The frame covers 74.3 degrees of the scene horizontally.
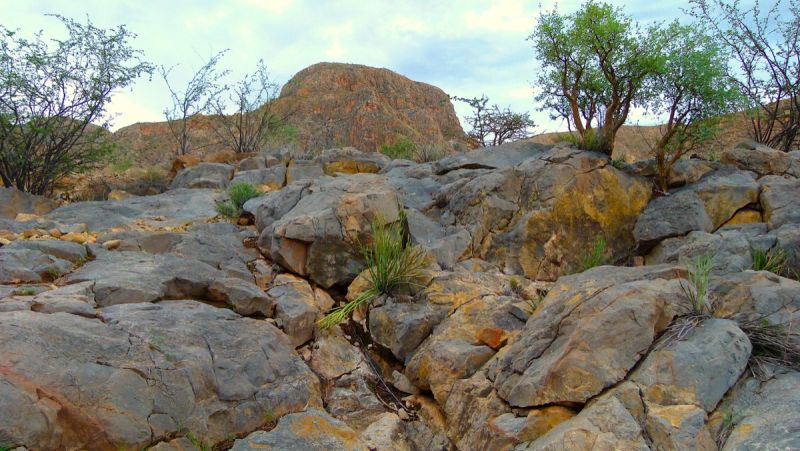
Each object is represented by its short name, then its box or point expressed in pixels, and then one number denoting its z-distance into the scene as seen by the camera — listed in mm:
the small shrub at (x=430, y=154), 12608
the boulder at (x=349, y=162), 11852
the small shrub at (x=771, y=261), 5617
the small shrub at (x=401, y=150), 14776
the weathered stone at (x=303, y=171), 11356
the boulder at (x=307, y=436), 3902
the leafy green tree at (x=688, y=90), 8117
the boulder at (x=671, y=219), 7301
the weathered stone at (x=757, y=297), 4083
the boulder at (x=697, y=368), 3510
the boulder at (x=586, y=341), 3824
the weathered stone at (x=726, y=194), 7484
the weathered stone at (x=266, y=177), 11078
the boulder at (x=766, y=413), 2959
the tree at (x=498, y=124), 16406
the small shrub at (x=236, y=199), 8602
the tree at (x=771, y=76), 10289
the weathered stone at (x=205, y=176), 10922
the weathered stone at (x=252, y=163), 12229
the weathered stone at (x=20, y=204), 7975
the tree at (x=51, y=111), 8945
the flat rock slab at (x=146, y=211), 7758
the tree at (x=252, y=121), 14867
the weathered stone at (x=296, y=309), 5383
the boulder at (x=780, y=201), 6829
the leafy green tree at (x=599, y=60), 8242
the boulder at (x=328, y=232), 6508
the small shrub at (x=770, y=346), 3615
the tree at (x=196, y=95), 14688
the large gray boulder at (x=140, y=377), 3311
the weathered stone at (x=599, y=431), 3281
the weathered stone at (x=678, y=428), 3193
